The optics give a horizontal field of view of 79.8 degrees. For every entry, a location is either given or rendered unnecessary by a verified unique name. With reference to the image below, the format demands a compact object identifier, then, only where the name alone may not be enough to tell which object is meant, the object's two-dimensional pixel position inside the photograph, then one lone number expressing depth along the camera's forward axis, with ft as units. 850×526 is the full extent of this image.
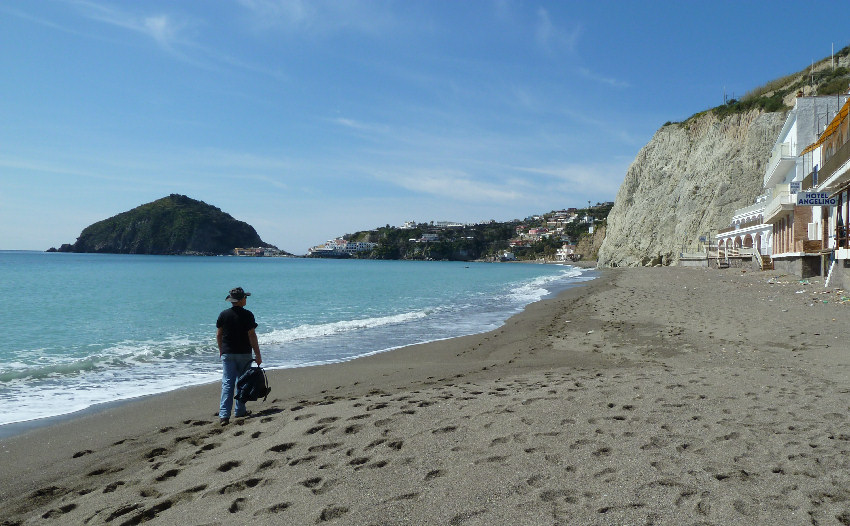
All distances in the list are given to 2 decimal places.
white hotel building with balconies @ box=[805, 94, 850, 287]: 59.98
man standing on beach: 20.42
